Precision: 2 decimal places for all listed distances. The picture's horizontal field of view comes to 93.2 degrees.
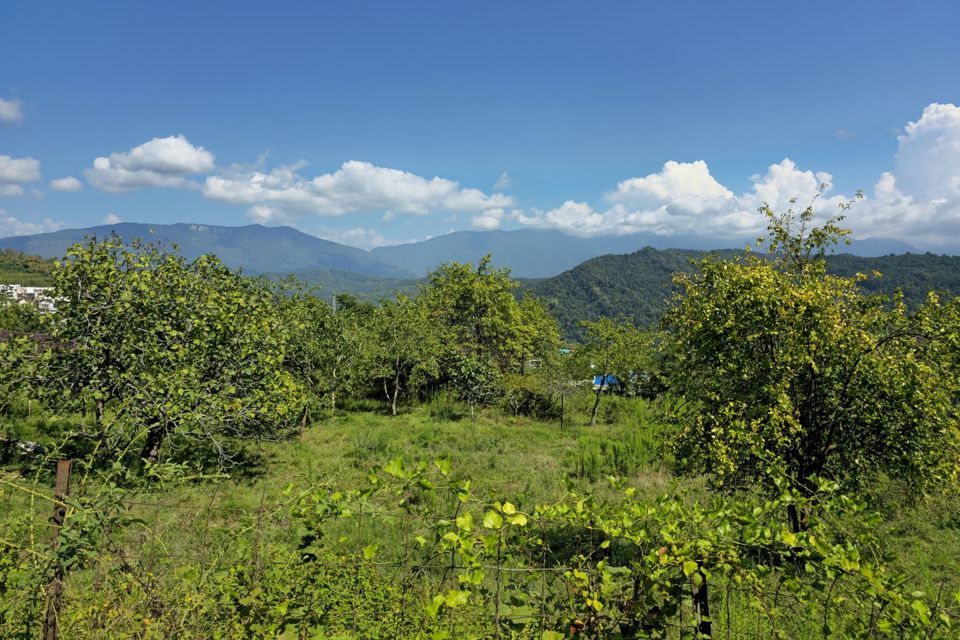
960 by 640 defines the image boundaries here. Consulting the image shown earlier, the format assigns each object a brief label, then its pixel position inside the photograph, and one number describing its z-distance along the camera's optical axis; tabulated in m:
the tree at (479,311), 32.56
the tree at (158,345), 10.95
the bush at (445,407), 25.02
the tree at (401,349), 25.02
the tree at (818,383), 7.47
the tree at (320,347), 20.84
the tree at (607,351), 28.45
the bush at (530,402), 27.53
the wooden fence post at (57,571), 3.56
